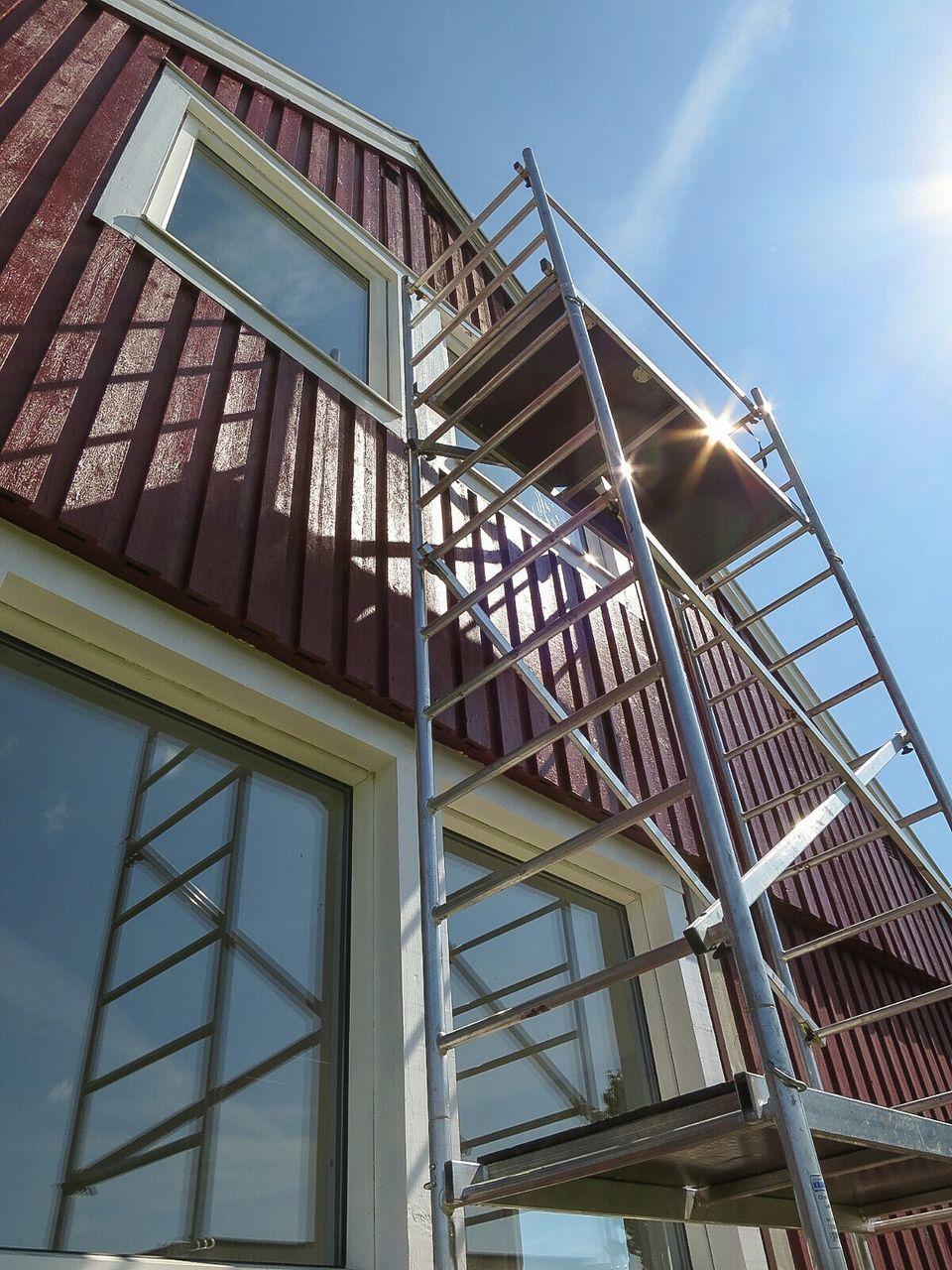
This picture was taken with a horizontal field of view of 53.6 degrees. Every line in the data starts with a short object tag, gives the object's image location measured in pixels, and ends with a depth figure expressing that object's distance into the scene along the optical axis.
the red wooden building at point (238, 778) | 2.37
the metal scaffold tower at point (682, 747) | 1.80
